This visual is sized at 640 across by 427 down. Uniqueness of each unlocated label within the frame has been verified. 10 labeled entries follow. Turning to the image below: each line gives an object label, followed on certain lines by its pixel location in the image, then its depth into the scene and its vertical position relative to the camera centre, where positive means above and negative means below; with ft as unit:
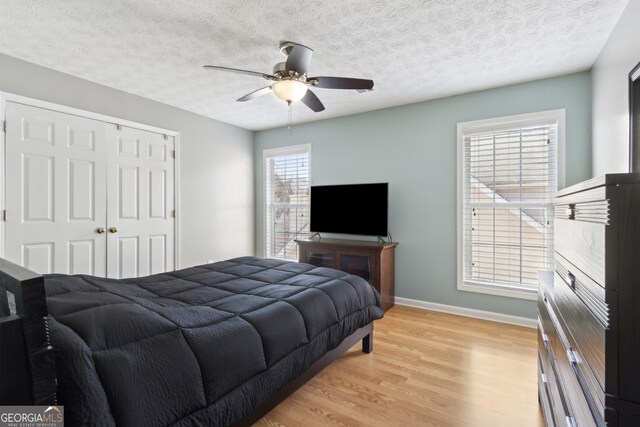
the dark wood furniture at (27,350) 2.04 -0.95
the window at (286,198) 16.06 +0.78
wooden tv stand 12.01 -1.92
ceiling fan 7.57 +3.48
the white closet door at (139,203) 11.46 +0.37
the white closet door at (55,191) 9.19 +0.68
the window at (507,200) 10.34 +0.48
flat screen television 12.82 +0.18
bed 2.32 -1.75
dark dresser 2.31 -0.80
